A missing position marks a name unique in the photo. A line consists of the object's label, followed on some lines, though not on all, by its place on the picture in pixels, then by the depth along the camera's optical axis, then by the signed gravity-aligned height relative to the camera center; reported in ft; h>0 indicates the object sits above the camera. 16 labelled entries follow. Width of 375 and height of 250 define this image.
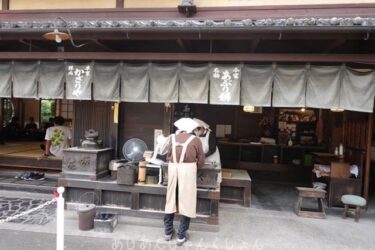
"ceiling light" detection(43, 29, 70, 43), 18.33 +4.86
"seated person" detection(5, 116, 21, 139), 47.13 -3.53
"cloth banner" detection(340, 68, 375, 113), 19.70 +2.00
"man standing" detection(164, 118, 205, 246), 18.69 -4.31
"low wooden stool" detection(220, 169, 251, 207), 26.53 -7.00
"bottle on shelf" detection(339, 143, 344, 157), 28.97 -3.21
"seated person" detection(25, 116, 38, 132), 50.64 -2.93
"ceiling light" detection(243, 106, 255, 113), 40.23 +0.97
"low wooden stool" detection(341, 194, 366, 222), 23.04 -6.76
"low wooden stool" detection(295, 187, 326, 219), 23.93 -7.42
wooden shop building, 19.56 +3.51
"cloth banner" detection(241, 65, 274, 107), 20.93 +2.31
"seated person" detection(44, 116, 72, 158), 32.99 -3.55
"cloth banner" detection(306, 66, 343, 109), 20.21 +2.26
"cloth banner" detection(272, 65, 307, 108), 20.57 +2.27
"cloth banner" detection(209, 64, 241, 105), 21.13 +2.33
